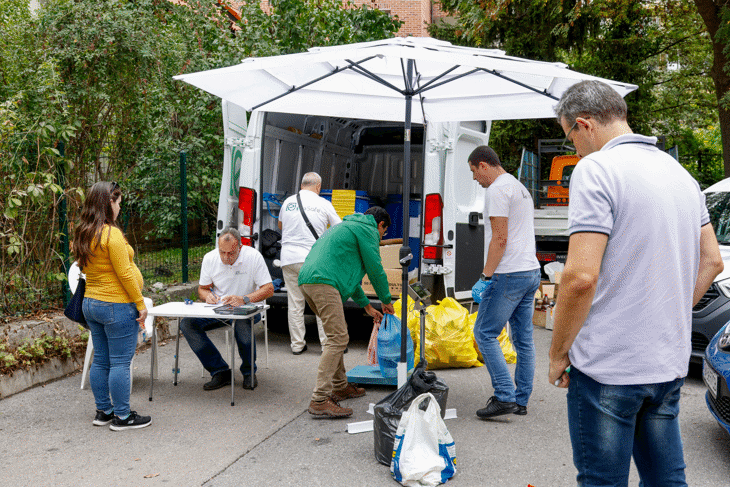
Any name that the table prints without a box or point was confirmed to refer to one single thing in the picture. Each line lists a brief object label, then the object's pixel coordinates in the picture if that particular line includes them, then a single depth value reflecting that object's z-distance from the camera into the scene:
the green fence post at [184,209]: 8.60
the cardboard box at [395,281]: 6.68
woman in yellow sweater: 4.24
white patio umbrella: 4.38
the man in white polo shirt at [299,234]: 6.55
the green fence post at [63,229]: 6.38
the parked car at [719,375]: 3.64
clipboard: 4.95
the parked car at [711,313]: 5.30
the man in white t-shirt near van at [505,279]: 4.45
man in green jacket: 4.56
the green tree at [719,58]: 9.82
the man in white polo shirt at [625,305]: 2.01
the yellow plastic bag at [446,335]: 5.91
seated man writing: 5.34
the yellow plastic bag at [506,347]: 6.17
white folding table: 4.88
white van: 6.55
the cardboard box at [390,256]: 7.01
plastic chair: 5.37
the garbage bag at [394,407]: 3.76
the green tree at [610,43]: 12.52
